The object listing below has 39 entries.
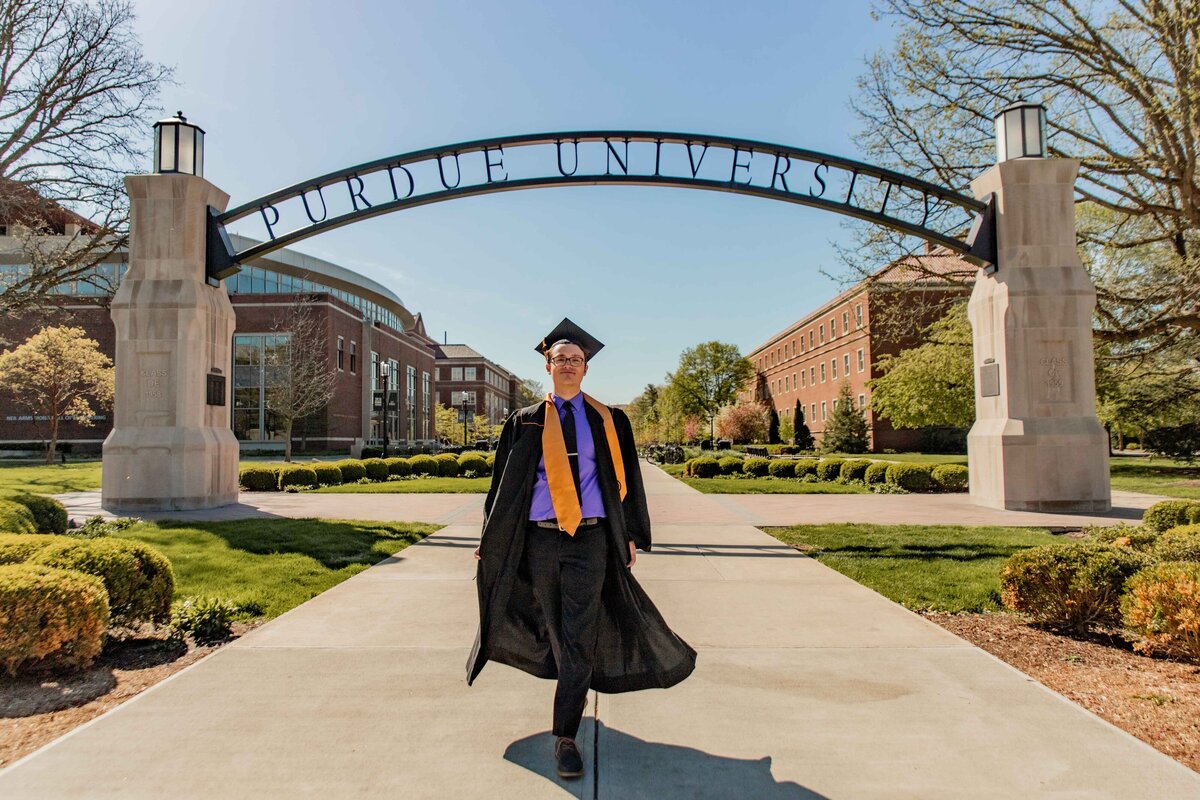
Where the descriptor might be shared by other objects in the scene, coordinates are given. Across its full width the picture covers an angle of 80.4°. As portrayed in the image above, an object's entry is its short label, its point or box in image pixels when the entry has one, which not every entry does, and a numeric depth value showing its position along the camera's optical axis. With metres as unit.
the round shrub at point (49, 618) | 3.84
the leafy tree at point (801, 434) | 60.09
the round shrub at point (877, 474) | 19.08
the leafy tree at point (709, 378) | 77.50
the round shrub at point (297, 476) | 18.44
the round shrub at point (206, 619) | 5.04
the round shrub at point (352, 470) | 21.30
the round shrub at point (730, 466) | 24.81
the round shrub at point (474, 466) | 25.34
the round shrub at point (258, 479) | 18.31
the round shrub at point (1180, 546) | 5.23
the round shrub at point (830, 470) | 21.73
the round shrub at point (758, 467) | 24.08
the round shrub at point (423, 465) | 24.58
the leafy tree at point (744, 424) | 69.88
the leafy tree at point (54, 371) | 35.16
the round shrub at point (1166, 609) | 4.20
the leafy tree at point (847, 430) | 48.81
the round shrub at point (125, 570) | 4.64
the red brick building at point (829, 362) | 49.06
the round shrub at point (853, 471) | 20.42
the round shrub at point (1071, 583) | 4.93
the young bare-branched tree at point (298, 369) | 39.88
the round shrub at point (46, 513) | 8.00
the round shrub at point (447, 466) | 25.39
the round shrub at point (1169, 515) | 7.65
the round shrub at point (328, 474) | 19.78
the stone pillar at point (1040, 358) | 11.69
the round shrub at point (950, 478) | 16.98
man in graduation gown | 3.15
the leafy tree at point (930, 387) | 33.00
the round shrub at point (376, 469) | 22.30
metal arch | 12.38
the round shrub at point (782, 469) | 23.50
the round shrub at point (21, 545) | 4.71
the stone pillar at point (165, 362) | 11.65
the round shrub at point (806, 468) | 22.39
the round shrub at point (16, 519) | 6.68
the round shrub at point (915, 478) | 17.19
